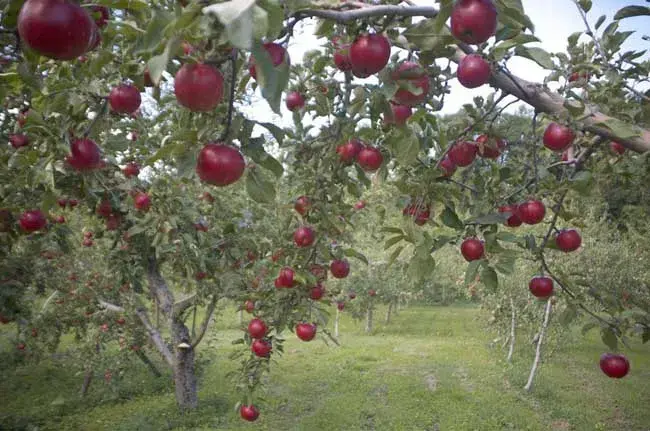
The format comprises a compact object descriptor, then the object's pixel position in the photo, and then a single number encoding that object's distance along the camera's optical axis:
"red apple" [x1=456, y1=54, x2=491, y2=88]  1.49
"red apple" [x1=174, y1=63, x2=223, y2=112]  0.97
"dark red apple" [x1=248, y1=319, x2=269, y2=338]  2.96
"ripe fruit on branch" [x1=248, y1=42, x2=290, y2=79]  1.04
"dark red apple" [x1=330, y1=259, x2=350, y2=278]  2.94
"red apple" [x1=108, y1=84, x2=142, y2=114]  1.58
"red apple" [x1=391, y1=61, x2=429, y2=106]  1.32
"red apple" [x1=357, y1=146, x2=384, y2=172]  2.14
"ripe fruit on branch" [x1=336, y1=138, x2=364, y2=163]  2.23
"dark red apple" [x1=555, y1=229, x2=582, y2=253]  2.16
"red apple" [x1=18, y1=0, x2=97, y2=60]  0.89
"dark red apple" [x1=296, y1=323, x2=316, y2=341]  3.02
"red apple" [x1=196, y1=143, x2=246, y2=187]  1.11
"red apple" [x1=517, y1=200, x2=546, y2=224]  2.03
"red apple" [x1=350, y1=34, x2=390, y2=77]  1.24
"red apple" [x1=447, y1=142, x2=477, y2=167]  2.06
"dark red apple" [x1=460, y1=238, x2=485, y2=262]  1.96
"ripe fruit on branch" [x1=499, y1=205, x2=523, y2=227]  2.16
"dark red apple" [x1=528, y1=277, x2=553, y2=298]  2.29
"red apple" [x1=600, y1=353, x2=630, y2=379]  2.80
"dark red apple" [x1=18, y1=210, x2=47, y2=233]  2.67
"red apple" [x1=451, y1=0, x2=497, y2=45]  1.10
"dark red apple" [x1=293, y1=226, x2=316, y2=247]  2.49
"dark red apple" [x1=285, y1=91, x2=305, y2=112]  2.25
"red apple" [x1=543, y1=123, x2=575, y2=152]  1.76
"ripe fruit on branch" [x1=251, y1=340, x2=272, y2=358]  3.05
